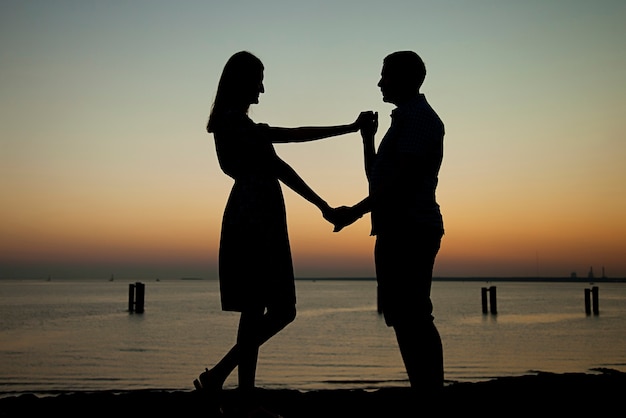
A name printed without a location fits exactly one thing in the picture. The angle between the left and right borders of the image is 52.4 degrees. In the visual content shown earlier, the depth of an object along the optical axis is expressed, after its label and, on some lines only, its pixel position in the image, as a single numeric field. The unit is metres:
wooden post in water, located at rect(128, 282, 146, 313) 46.91
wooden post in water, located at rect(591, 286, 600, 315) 47.19
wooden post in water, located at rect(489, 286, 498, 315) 46.68
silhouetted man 3.45
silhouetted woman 3.49
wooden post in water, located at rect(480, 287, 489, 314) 49.24
